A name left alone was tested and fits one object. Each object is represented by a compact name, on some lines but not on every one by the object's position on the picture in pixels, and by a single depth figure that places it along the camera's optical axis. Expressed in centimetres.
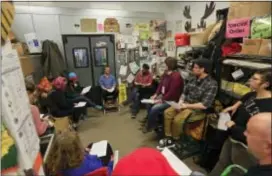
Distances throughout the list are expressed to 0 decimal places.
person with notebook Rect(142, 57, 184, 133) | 319
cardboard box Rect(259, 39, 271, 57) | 201
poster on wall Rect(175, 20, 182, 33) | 490
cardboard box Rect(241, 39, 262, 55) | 211
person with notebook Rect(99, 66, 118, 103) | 470
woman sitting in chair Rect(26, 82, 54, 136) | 182
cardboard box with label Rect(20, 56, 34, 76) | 371
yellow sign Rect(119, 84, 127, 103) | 518
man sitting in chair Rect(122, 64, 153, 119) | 443
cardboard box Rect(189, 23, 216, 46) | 315
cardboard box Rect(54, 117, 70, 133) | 312
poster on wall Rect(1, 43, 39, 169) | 90
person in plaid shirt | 265
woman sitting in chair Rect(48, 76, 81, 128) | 341
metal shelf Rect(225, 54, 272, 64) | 201
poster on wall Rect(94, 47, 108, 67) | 504
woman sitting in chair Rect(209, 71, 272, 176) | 179
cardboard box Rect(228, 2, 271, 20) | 211
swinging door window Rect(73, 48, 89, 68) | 486
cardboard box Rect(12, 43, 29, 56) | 388
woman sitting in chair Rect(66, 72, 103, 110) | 418
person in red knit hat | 73
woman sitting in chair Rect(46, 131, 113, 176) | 142
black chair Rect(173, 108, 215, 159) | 265
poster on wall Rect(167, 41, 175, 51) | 526
